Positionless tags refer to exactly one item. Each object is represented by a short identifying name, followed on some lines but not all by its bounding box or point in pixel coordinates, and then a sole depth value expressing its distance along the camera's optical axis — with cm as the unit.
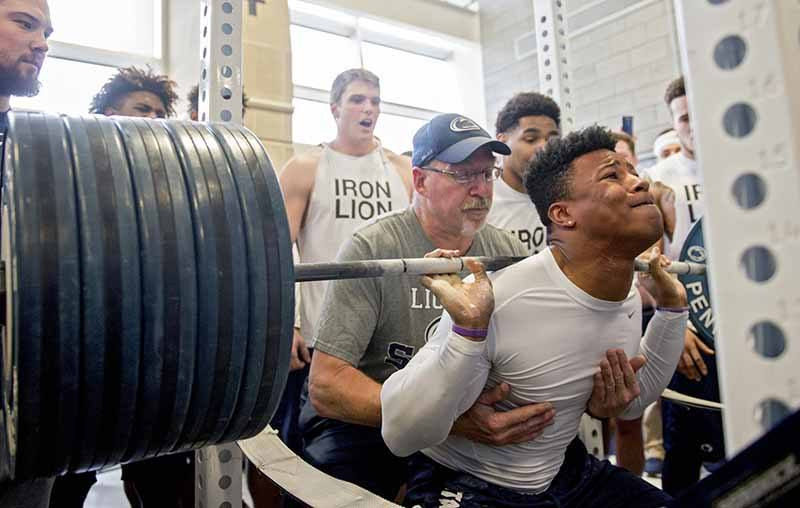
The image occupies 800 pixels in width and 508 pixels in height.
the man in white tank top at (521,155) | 193
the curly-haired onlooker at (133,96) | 192
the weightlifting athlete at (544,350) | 106
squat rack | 44
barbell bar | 102
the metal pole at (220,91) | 125
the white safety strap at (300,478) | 106
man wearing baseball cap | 124
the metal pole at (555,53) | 189
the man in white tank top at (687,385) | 187
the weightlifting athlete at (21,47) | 138
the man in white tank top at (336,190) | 199
